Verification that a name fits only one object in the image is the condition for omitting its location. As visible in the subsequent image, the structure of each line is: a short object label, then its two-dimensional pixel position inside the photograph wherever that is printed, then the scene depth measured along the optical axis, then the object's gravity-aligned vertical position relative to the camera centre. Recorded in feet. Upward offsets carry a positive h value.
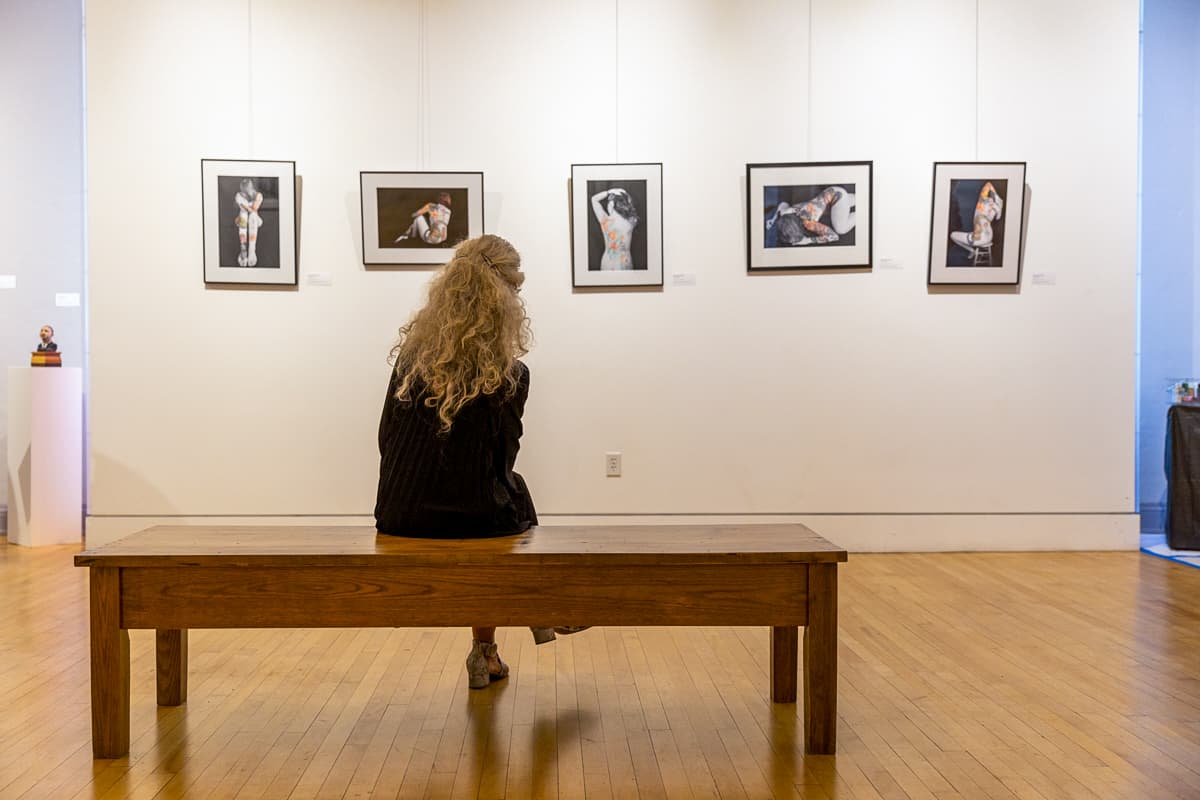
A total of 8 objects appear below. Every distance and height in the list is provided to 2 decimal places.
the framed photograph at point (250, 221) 19.44 +3.04
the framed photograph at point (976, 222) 19.67 +3.15
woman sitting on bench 9.57 -0.39
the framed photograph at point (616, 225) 19.51 +3.03
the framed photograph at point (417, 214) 19.47 +3.21
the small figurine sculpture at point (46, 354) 20.35 +0.38
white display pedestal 20.26 -1.77
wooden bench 8.70 -1.95
